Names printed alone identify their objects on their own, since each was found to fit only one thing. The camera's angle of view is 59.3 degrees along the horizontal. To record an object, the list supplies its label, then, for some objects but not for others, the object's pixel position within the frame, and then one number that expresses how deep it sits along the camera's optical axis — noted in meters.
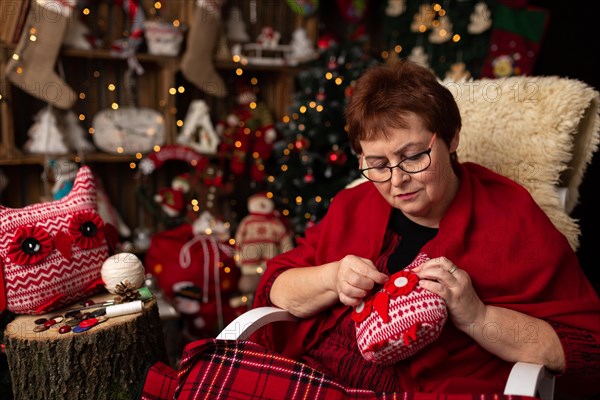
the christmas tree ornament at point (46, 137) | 2.84
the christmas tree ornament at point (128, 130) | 3.12
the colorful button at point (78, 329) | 1.45
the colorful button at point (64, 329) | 1.45
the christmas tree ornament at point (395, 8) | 3.60
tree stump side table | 1.44
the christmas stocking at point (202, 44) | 3.08
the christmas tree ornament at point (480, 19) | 3.02
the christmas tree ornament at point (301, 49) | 3.48
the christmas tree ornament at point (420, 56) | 3.41
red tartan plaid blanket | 1.17
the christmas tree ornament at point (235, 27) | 3.44
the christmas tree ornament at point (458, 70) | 3.12
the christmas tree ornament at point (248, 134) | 3.35
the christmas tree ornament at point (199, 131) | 3.25
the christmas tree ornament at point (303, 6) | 3.42
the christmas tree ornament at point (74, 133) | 3.01
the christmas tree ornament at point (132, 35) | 2.99
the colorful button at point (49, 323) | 1.49
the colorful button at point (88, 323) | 1.47
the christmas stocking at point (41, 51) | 2.62
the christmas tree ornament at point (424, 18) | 3.34
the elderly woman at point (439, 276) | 1.17
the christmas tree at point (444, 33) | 3.09
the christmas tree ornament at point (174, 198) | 3.10
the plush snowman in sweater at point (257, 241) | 2.99
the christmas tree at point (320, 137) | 2.96
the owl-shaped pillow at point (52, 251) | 1.49
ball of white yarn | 1.63
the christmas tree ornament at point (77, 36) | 2.87
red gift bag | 2.84
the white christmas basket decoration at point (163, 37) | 3.03
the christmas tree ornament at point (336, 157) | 2.95
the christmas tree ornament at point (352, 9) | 3.60
